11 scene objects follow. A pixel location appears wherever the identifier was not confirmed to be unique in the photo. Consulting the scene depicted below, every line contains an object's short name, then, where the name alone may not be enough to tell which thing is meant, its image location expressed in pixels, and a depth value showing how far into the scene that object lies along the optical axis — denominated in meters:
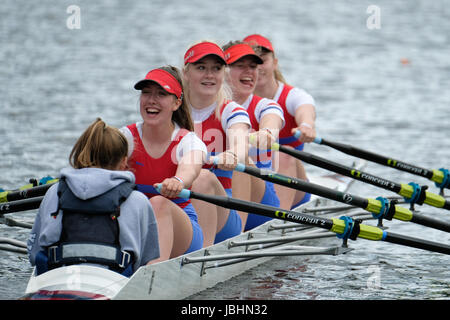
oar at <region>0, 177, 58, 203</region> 11.15
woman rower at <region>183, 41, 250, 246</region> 11.70
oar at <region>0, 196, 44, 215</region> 10.55
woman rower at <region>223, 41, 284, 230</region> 12.89
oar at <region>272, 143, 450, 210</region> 13.20
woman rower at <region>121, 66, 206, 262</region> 10.09
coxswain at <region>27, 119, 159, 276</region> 8.20
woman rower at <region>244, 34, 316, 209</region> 14.16
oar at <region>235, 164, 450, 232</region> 12.00
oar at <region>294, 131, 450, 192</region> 14.25
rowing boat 8.27
